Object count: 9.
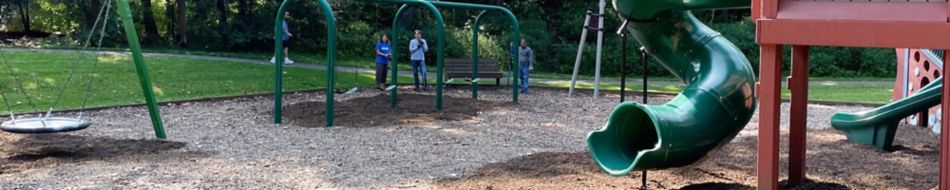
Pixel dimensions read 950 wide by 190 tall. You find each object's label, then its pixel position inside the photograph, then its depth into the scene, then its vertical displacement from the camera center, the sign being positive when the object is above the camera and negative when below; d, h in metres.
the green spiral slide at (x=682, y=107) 6.57 -0.36
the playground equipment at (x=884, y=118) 9.49 -0.63
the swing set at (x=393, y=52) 11.18 +0.04
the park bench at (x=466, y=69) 17.77 -0.25
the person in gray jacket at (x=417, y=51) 16.80 +0.08
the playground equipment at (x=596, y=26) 15.77 +0.51
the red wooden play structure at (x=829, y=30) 5.32 +0.16
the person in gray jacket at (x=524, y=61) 17.45 -0.09
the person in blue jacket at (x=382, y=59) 16.45 -0.06
